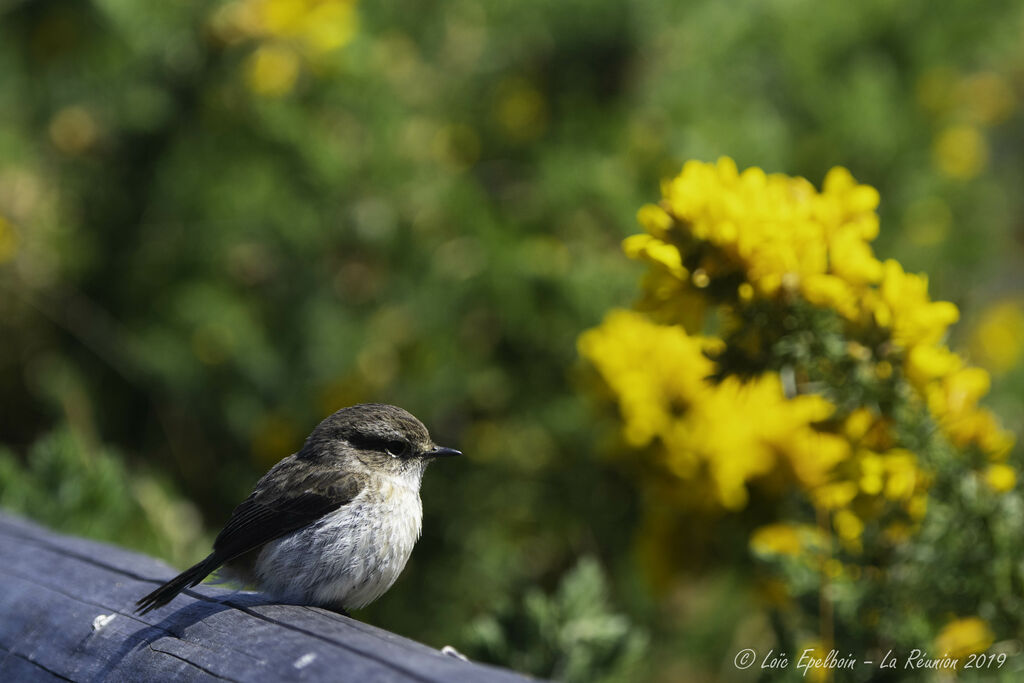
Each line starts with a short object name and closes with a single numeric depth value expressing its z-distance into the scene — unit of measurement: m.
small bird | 4.79
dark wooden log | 3.75
